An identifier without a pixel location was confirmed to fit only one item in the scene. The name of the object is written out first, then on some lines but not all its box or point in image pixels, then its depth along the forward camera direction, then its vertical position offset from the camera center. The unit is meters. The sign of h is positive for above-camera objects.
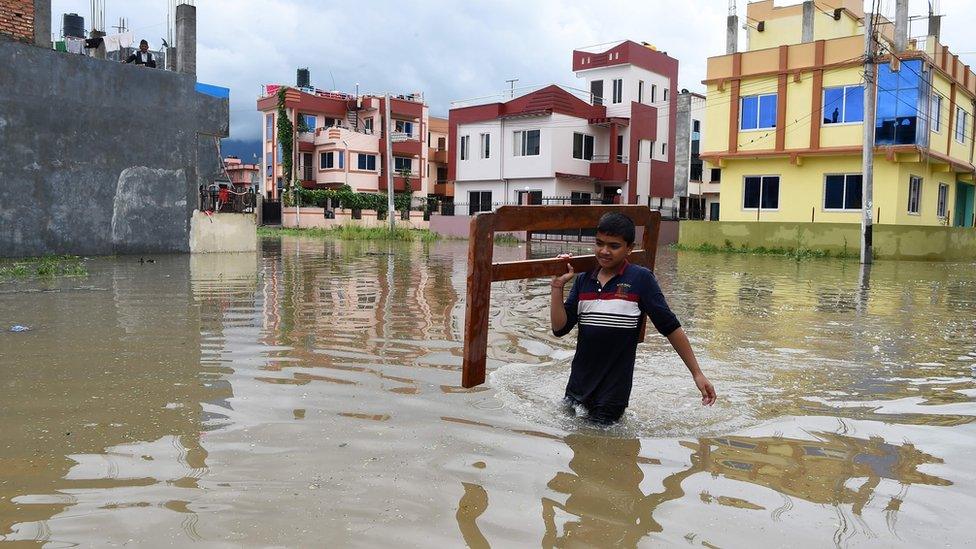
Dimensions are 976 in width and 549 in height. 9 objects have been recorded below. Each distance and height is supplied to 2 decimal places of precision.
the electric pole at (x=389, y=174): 34.31 +2.18
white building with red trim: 42.22 +4.91
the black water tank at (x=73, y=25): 28.59 +7.19
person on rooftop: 19.59 +4.13
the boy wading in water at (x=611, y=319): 4.54 -0.55
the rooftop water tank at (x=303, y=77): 68.06 +12.61
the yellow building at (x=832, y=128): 27.39 +3.88
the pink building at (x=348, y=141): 54.78 +5.83
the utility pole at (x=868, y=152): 22.59 +2.30
